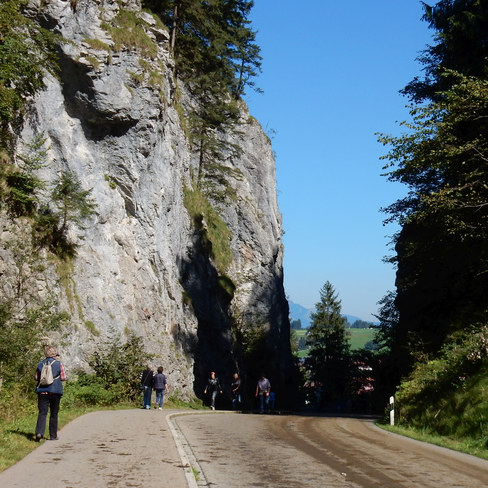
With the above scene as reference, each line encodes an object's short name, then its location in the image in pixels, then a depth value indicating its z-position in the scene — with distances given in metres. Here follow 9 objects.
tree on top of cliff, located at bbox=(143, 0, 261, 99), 37.19
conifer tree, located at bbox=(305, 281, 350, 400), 67.56
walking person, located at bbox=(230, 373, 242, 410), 29.05
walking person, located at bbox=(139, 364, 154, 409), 21.66
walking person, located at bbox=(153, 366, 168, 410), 21.97
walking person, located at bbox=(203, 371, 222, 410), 27.41
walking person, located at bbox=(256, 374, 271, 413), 27.61
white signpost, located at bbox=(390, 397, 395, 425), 18.82
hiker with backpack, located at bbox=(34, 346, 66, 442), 10.62
